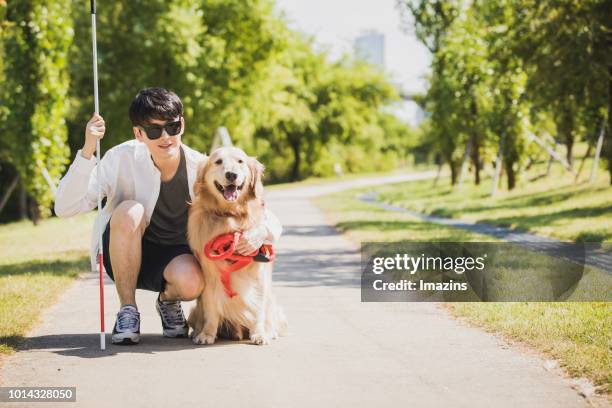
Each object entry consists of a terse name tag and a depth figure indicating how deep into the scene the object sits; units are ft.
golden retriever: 18.53
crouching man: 19.36
